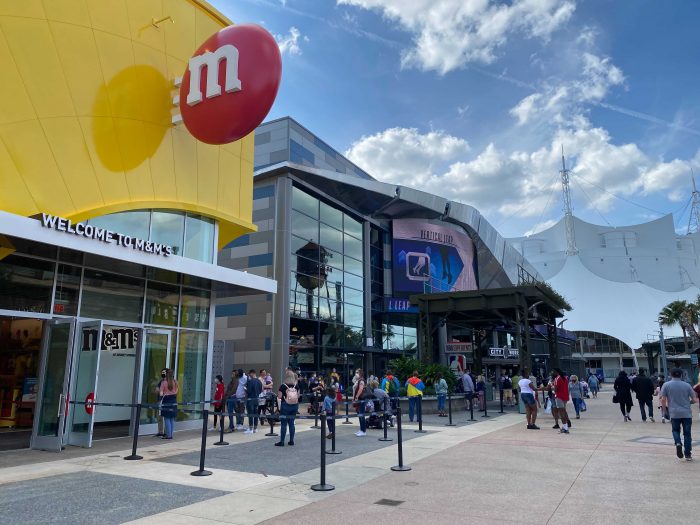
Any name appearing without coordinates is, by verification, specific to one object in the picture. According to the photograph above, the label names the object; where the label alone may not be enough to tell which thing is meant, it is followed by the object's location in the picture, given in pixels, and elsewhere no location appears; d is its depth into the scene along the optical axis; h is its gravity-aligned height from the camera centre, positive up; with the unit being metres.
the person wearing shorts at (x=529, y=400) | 14.70 -1.09
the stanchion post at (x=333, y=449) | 10.48 -1.84
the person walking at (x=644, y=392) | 16.59 -0.97
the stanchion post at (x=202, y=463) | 8.18 -1.65
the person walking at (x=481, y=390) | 20.90 -1.20
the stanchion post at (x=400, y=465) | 8.54 -1.77
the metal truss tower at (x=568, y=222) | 125.38 +35.58
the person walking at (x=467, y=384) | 20.28 -0.89
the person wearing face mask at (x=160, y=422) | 12.88 -1.57
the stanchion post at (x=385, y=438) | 12.19 -1.86
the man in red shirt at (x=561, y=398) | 13.99 -1.00
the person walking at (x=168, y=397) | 12.34 -0.89
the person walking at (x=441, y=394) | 18.75 -1.19
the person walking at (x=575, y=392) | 16.78 -0.98
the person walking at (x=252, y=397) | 13.91 -1.00
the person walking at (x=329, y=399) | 12.94 -0.97
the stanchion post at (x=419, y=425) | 13.71 -1.74
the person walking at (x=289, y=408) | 11.41 -1.07
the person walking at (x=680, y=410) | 9.20 -0.88
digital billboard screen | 40.00 +8.69
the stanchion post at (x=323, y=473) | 7.17 -1.60
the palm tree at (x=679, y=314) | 71.81 +7.16
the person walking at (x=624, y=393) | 16.84 -1.02
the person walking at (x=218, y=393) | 14.93 -0.98
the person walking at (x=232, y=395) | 14.05 -1.01
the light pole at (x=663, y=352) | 39.14 +0.82
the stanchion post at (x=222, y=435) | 11.69 -1.72
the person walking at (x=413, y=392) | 16.77 -1.01
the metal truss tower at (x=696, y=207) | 145.90 +45.85
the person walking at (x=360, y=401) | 13.09 -1.05
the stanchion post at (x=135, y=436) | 9.55 -1.43
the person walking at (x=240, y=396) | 14.84 -1.02
